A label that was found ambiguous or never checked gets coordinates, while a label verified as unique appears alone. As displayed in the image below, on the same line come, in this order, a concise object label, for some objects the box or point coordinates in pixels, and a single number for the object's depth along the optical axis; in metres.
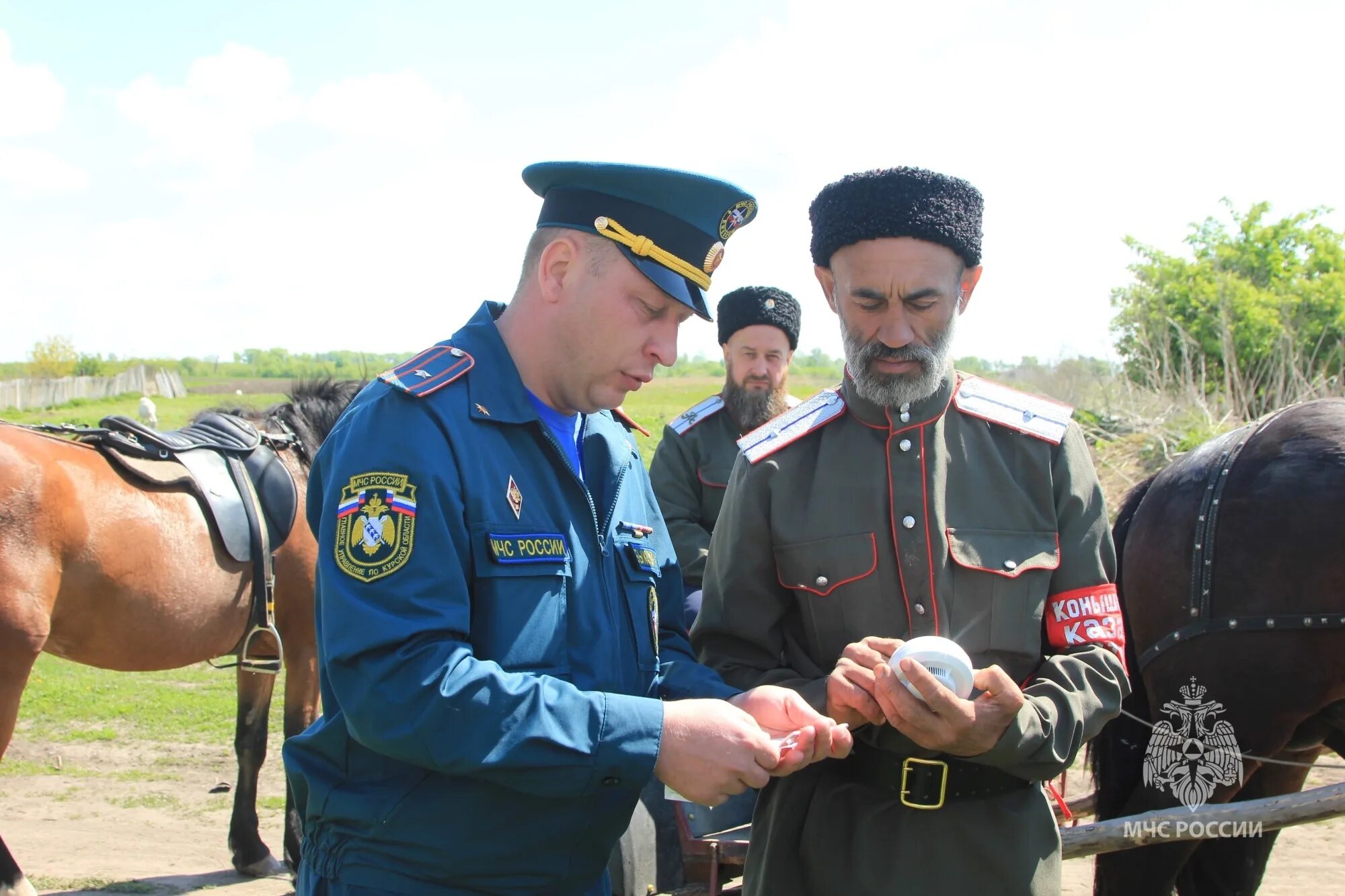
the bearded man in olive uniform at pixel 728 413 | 4.67
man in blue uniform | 1.56
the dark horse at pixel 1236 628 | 3.21
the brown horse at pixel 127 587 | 4.14
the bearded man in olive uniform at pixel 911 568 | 2.03
